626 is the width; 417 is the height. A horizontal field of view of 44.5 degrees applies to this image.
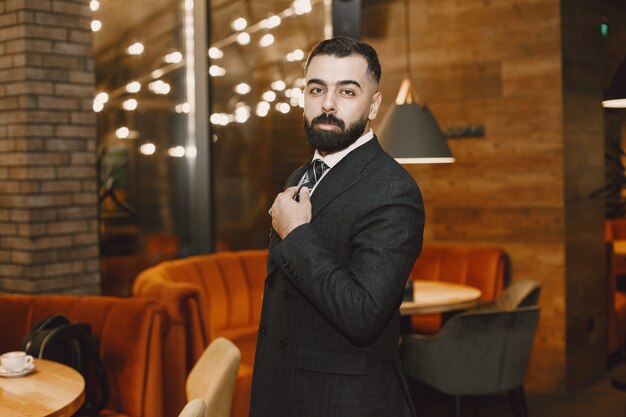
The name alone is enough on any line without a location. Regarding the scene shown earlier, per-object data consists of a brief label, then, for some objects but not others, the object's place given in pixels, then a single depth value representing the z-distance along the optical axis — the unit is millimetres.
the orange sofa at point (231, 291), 3512
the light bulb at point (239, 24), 5562
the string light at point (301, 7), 5930
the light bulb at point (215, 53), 5395
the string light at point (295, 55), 5945
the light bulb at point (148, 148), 5073
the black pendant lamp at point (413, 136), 4191
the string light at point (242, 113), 5610
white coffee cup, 2455
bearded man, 1448
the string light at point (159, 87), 5123
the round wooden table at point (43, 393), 2117
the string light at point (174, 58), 5219
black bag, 2836
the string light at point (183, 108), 5267
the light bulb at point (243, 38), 5621
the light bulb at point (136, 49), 4918
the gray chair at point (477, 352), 3646
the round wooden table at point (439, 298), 4035
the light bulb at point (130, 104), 4879
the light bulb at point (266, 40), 5785
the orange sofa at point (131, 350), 3072
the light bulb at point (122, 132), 4797
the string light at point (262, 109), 5781
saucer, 2435
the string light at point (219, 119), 5375
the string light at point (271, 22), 5773
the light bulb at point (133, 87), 4910
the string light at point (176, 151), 5251
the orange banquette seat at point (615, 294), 5656
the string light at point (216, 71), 5375
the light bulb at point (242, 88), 5602
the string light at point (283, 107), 5898
